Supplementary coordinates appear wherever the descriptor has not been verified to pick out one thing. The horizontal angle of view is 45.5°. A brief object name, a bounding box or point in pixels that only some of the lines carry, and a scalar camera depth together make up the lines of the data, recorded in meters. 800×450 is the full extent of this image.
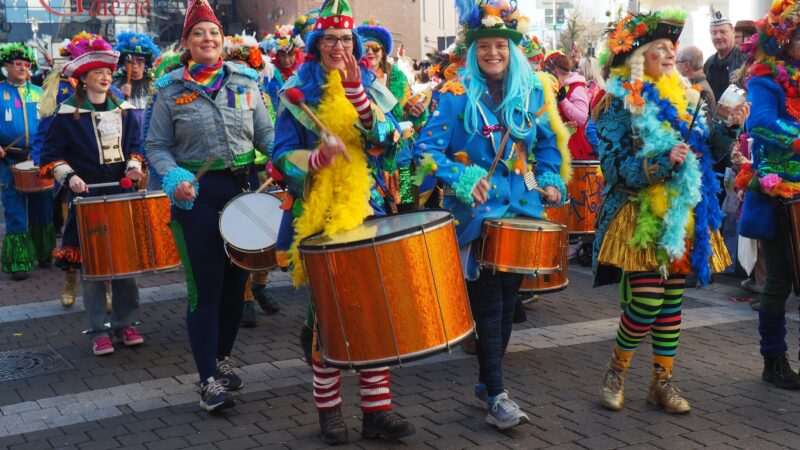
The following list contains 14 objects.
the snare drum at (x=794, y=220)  5.22
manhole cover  6.10
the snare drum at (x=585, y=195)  8.19
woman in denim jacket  5.10
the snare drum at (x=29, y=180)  9.85
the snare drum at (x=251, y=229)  5.10
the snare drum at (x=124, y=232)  6.05
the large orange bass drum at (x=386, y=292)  3.87
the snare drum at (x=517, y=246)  4.55
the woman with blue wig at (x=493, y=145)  4.71
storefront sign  44.02
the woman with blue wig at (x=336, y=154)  4.32
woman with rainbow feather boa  4.82
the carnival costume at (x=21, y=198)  9.74
